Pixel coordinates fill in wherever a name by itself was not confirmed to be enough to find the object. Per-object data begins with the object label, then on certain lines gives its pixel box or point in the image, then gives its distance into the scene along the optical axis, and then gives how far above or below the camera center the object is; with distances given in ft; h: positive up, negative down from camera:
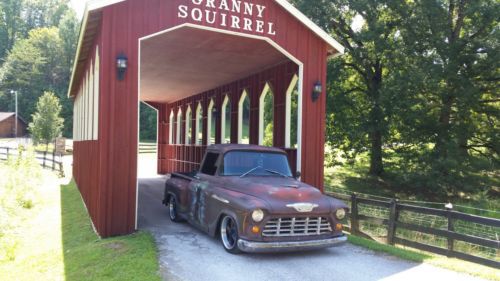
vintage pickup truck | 20.40 -3.33
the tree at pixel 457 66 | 56.90 +9.83
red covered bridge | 25.91 +5.96
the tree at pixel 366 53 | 63.93 +13.07
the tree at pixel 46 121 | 135.33 +4.58
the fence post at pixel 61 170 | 70.12 -5.72
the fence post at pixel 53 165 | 77.41 -5.17
